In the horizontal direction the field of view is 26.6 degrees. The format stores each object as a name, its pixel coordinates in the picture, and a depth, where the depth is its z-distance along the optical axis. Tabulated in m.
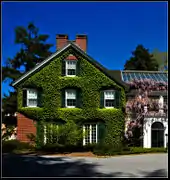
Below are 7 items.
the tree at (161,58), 53.28
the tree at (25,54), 18.34
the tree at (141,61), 49.44
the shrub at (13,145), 23.06
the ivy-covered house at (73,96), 27.81
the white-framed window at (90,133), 27.41
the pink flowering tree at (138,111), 29.09
